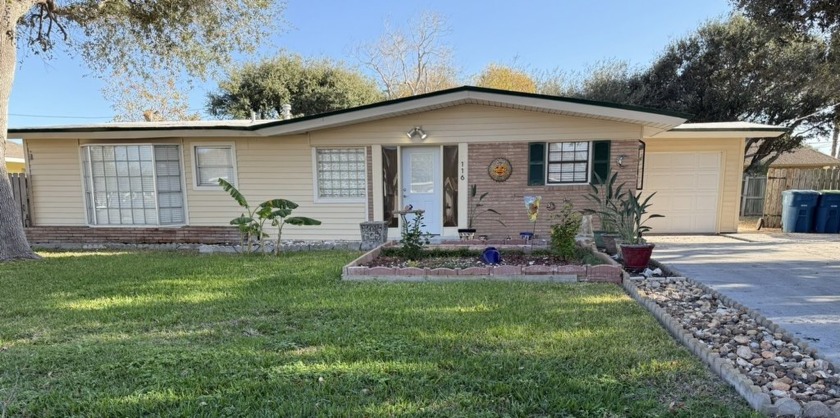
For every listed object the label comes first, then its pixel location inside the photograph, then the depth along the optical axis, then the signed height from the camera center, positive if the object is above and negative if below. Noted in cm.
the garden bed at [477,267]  509 -117
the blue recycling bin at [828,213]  884 -62
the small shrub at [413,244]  638 -97
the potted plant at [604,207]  682 -43
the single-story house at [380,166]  808 +42
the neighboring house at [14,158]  1827 +121
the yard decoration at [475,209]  838 -53
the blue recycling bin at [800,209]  904 -55
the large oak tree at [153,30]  953 +400
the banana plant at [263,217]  698 -59
